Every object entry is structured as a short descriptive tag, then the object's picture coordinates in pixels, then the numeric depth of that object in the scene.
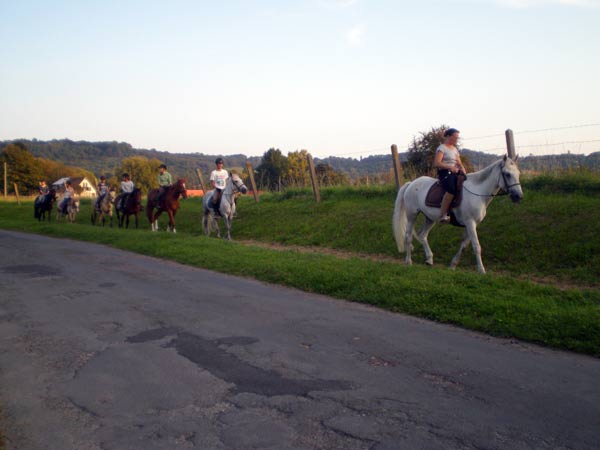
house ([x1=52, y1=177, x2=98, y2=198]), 92.64
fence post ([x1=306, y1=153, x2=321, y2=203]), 21.33
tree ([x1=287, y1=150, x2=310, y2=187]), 50.23
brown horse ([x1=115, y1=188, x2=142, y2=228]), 25.48
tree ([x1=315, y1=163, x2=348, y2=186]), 24.34
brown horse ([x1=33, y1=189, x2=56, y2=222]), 33.53
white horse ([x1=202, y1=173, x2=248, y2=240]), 19.19
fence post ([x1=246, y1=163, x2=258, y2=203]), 25.69
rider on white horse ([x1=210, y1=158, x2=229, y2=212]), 19.84
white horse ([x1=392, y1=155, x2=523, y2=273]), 10.36
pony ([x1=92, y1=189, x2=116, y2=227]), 28.47
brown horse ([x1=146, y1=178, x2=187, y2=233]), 22.52
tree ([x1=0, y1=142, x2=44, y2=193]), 81.88
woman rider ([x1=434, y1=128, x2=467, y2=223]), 10.91
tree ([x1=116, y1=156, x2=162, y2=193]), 82.75
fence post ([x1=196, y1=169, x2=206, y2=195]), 30.82
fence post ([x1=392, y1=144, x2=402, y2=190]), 17.38
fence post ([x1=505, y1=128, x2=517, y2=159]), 14.16
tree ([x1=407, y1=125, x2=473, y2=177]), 20.69
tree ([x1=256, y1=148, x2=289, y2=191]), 50.75
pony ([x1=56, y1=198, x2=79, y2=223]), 31.95
